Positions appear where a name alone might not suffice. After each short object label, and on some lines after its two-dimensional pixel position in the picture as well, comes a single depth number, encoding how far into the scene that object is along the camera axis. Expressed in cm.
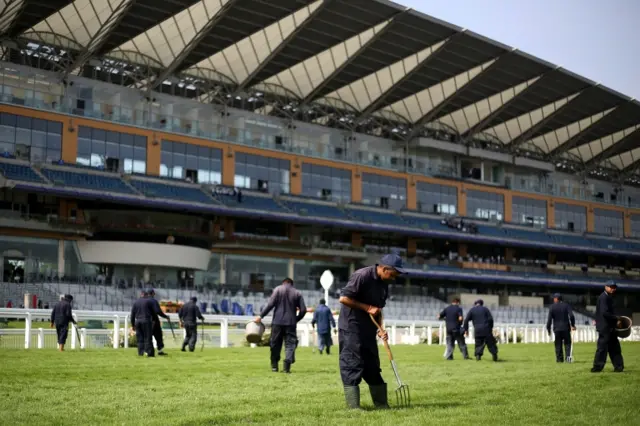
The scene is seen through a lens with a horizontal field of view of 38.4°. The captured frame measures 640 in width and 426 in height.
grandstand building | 5919
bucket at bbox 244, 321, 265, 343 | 1803
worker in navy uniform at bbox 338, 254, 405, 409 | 1066
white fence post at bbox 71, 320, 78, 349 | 2723
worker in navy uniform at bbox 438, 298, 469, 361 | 2562
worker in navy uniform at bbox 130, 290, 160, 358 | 2267
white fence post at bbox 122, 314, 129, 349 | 2864
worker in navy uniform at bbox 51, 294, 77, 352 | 2570
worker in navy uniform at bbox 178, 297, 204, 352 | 2766
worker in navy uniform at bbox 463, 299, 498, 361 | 2425
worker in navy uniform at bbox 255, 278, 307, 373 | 1719
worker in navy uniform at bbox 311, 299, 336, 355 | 2900
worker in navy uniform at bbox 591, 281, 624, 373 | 1741
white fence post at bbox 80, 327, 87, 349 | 2781
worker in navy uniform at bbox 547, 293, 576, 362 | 2319
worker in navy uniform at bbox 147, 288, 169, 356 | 2288
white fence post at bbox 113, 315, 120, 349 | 2845
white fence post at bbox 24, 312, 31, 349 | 2663
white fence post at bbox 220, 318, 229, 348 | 3225
